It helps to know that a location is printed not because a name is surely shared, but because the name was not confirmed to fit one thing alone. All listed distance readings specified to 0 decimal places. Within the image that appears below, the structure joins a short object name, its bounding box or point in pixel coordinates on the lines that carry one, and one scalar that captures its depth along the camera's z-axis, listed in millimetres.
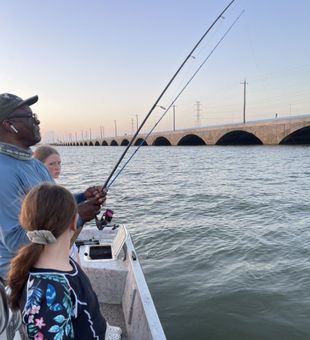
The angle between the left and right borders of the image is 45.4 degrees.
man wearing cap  2371
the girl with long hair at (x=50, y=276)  1789
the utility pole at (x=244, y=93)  77088
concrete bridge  44928
